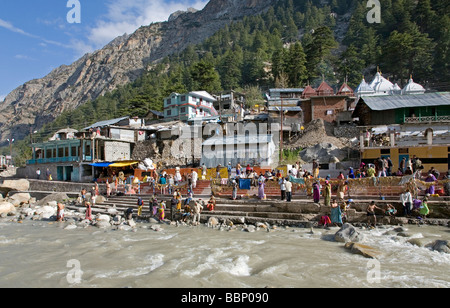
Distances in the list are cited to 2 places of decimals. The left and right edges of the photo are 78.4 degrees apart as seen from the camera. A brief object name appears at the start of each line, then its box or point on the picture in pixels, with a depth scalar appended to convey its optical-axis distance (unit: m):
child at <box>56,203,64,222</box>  16.94
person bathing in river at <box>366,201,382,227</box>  12.98
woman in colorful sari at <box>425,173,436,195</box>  14.65
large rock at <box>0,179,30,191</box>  28.98
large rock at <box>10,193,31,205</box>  25.34
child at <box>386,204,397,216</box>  13.16
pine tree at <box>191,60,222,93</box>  61.22
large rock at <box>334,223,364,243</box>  10.68
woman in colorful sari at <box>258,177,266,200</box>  16.19
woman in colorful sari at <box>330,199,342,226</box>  13.23
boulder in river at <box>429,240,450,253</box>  9.18
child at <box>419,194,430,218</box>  12.81
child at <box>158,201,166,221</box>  16.00
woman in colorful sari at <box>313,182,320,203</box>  14.38
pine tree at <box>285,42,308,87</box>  57.75
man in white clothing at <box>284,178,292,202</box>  15.05
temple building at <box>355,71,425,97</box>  45.88
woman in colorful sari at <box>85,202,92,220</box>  16.74
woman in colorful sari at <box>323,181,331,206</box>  13.89
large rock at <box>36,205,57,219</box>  18.89
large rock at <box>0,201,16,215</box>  20.35
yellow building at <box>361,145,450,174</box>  20.44
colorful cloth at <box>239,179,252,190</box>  17.88
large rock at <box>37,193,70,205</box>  24.47
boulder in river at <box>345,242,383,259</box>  8.98
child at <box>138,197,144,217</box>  17.02
